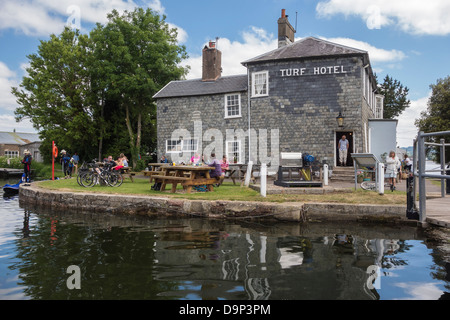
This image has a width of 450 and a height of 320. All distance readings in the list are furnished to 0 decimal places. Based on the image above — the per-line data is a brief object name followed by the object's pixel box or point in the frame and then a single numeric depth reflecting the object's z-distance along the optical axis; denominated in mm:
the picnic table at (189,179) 12203
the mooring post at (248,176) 14297
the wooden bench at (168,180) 12320
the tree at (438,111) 36147
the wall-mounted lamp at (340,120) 19100
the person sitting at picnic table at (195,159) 18503
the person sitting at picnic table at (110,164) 15514
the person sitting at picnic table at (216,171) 13195
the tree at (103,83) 29797
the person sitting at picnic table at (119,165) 15960
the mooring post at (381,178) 10496
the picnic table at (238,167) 20766
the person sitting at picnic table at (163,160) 22594
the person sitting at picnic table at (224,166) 16297
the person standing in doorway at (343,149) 18438
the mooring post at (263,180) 10719
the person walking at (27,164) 19219
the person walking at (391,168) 11942
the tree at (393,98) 47594
